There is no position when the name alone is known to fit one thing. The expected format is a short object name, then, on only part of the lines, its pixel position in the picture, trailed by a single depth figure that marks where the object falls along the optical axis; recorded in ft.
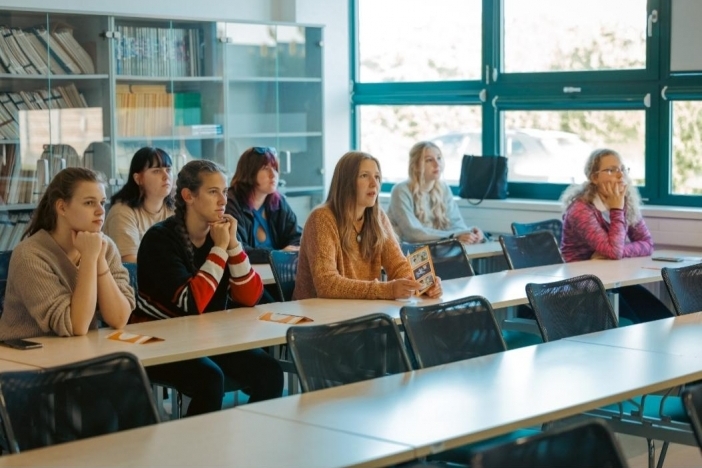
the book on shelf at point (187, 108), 25.94
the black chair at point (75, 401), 9.76
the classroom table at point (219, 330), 12.67
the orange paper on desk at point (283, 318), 14.70
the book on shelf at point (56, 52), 23.44
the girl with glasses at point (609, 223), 20.83
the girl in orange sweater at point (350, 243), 16.53
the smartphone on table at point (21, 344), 12.99
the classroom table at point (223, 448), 8.66
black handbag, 27.25
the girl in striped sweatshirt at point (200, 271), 15.30
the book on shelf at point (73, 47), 23.73
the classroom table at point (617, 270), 18.51
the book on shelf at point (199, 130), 26.02
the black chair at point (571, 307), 14.38
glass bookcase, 23.26
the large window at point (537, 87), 24.81
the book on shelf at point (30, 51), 23.11
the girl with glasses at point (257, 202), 21.40
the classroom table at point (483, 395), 9.59
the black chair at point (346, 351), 11.55
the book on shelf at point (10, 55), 22.86
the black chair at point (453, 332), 12.68
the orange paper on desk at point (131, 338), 13.33
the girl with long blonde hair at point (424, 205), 24.82
